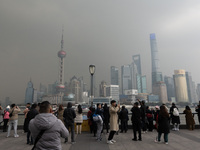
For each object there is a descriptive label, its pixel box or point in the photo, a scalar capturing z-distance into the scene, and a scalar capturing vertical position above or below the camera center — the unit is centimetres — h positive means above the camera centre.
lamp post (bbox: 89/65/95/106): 1171 +222
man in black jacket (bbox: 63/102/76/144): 636 -102
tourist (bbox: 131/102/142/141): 652 -121
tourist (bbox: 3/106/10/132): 887 -150
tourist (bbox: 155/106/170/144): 599 -127
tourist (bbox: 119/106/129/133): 883 -152
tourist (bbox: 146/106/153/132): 898 -173
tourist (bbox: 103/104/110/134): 844 -136
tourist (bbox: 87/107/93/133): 833 -154
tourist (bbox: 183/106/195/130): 934 -176
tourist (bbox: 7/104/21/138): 736 -121
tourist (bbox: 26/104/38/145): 581 -82
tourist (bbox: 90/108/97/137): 784 -184
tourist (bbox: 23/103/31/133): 641 -111
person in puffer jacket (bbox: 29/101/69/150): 226 -62
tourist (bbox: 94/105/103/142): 655 -150
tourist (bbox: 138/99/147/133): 811 -120
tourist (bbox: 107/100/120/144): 610 -119
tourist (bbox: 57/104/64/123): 828 -106
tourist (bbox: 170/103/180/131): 931 -167
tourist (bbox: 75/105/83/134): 803 -128
